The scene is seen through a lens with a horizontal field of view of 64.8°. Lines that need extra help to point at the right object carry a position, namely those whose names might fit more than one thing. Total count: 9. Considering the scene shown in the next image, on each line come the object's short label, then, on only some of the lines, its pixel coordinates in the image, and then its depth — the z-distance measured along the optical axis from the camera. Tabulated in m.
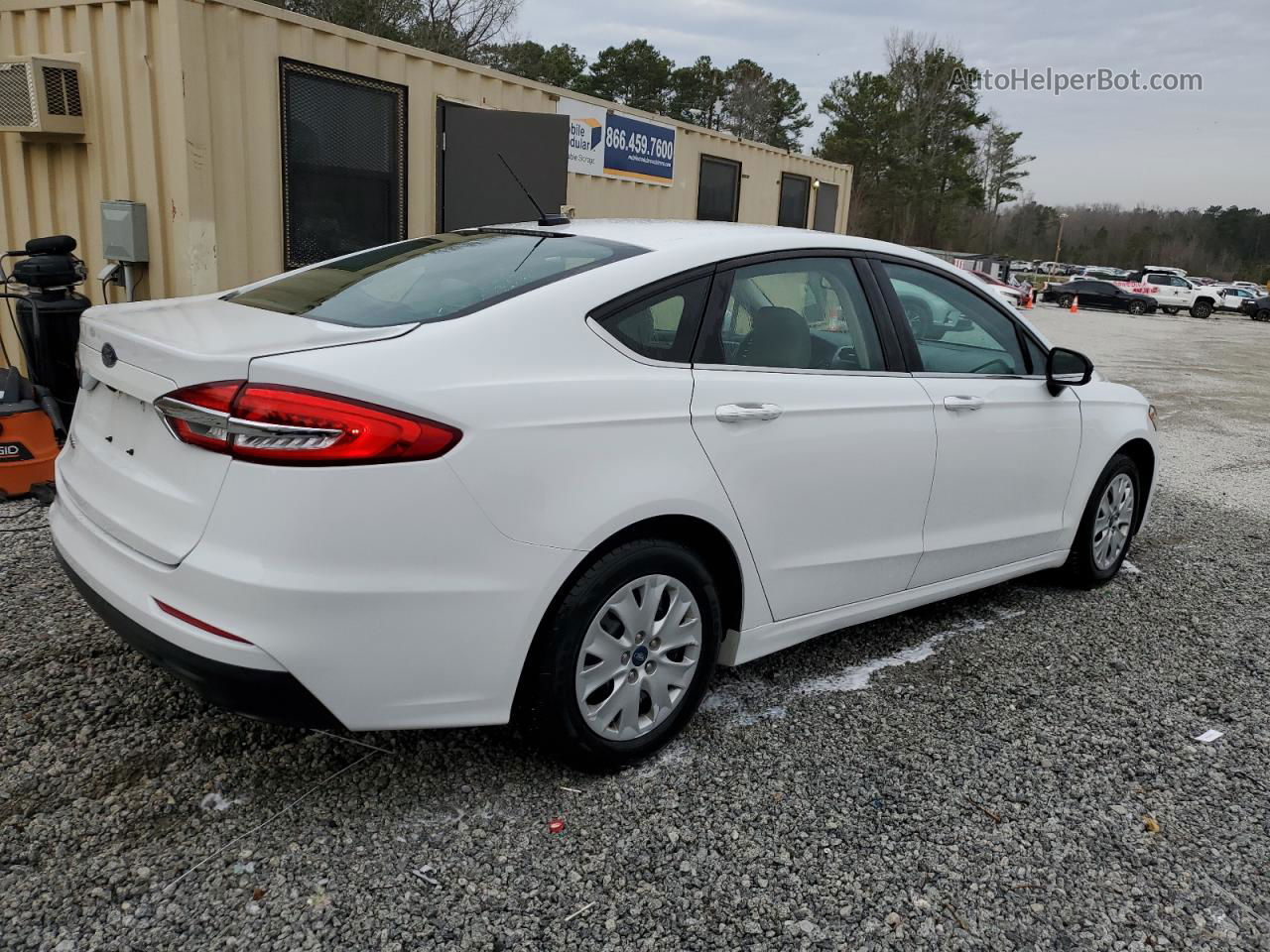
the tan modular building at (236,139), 6.00
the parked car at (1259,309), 40.22
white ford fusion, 2.15
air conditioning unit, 6.09
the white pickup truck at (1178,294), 40.38
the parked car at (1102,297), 40.22
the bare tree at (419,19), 27.47
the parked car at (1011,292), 29.44
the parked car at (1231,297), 41.81
